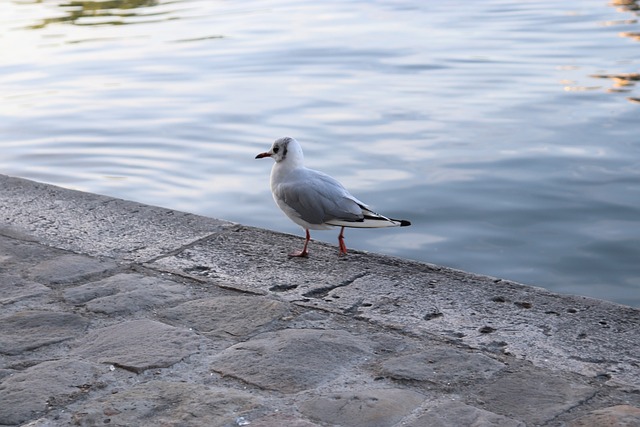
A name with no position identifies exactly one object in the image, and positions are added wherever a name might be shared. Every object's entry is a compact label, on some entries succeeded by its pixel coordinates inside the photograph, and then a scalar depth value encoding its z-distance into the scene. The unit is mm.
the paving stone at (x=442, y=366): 2939
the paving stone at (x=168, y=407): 2699
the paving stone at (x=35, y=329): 3254
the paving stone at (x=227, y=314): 3338
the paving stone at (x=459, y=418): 2652
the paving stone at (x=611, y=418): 2615
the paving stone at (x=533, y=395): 2721
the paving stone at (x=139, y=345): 3096
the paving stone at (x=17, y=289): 3664
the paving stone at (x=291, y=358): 2949
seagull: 4199
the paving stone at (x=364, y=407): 2688
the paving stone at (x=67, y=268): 3852
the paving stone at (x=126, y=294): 3567
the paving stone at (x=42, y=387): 2781
